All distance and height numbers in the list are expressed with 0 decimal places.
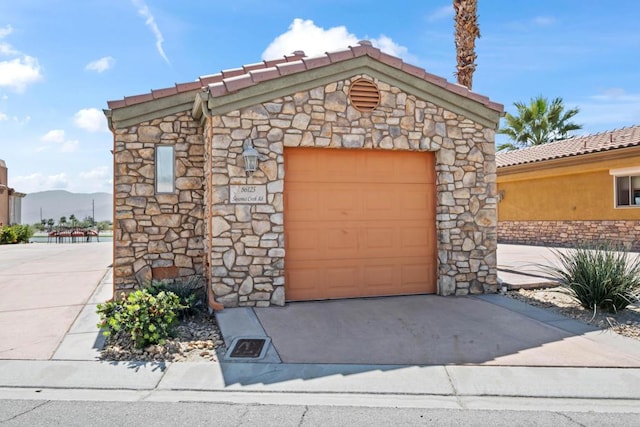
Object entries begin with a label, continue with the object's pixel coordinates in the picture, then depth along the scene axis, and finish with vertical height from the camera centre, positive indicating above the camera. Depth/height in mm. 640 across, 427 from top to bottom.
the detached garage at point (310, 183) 7660 +674
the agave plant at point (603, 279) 7297 -1000
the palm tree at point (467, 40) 11547 +4524
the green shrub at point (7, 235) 25303 -758
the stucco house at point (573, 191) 16547 +1084
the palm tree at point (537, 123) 25672 +5454
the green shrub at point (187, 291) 7374 -1200
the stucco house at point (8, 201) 29969 +1411
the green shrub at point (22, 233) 26547 -669
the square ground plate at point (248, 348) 5645 -1634
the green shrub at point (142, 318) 5918 -1304
